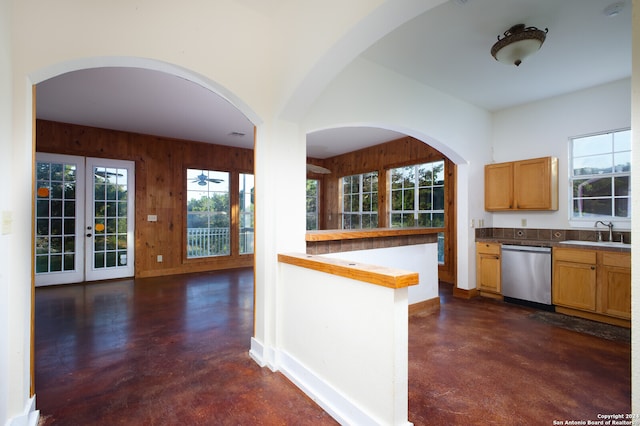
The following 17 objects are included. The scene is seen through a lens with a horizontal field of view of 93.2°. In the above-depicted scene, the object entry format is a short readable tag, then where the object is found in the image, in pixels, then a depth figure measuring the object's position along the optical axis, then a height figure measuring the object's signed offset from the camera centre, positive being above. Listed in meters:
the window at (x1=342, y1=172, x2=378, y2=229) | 6.90 +0.29
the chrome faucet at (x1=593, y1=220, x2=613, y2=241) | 3.63 -0.19
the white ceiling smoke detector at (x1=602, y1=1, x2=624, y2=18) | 2.30 +1.58
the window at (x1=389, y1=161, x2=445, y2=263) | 5.48 +0.32
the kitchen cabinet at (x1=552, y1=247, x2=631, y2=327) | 3.19 -0.80
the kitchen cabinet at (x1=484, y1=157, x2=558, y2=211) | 4.07 +0.39
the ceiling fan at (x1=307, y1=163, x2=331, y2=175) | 5.13 +0.75
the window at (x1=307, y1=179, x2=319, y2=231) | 8.20 +0.25
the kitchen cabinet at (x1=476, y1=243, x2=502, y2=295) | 4.22 -0.78
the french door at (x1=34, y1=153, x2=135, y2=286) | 4.84 -0.09
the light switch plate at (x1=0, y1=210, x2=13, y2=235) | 1.46 -0.05
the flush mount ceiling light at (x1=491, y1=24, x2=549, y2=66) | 2.52 +1.45
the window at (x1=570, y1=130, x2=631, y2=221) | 3.67 +0.46
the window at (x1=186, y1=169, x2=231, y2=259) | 6.15 +0.00
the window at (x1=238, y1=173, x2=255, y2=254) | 6.75 +0.00
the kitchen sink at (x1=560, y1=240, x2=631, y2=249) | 3.36 -0.36
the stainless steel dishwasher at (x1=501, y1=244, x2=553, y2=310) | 3.77 -0.80
